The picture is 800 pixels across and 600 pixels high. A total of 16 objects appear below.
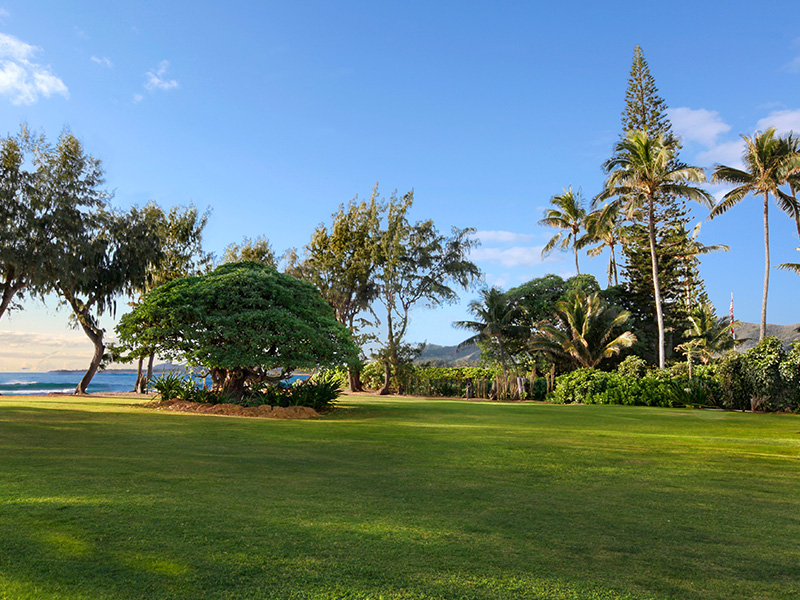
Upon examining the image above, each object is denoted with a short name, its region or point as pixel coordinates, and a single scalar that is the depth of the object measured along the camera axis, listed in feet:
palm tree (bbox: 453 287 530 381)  105.40
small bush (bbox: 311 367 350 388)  107.71
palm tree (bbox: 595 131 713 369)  89.10
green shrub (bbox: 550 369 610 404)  77.10
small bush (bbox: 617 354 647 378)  79.47
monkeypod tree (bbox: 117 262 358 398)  47.01
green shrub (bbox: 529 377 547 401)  90.74
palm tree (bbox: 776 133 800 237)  86.48
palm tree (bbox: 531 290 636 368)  97.09
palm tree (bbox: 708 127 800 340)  87.86
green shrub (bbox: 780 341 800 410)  56.70
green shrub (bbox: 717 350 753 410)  62.08
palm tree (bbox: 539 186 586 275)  129.80
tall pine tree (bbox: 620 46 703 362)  127.34
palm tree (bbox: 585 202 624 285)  97.27
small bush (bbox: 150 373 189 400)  52.75
